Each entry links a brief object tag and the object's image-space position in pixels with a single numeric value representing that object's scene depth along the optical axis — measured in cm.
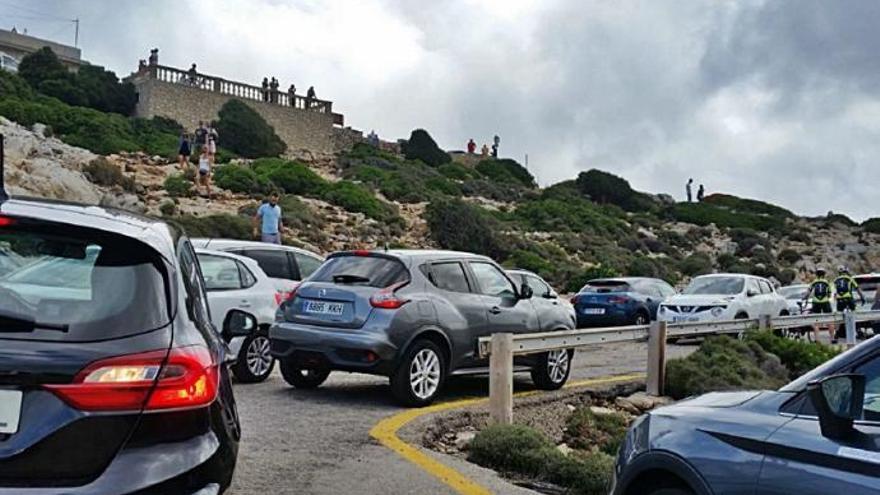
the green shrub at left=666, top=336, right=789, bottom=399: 1243
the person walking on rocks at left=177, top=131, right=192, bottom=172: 3877
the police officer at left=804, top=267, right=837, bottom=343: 2166
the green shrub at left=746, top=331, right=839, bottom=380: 1512
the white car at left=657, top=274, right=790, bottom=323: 2156
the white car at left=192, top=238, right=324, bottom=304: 1285
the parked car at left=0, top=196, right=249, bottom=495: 343
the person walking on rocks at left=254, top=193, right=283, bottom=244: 1947
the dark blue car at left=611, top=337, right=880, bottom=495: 354
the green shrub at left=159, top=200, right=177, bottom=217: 3095
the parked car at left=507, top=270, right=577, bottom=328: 1208
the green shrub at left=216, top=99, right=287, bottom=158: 6078
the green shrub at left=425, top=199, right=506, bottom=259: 4084
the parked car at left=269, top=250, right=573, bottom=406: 995
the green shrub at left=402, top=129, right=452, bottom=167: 7456
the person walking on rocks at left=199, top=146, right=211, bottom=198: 3472
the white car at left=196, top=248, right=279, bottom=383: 1144
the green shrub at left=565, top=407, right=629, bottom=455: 957
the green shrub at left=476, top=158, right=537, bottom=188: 7450
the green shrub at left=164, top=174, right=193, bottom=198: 3503
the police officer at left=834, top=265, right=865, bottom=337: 2186
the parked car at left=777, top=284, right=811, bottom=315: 2625
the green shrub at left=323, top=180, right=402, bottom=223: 4190
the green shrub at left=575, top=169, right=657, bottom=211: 7519
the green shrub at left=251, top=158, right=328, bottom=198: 4438
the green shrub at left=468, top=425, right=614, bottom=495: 723
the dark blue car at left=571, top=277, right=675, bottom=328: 2295
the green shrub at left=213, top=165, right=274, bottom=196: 3984
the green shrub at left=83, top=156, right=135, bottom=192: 3462
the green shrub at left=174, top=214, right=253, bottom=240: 2852
